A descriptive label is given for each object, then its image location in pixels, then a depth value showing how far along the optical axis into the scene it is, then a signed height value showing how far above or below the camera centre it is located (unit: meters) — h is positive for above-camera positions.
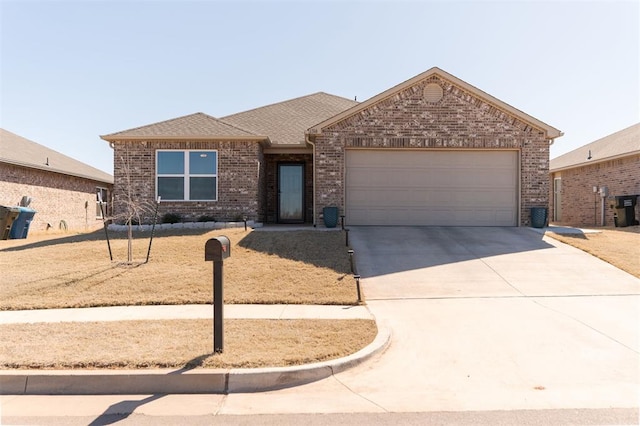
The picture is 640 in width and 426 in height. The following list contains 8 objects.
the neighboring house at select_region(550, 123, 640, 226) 19.02 +1.81
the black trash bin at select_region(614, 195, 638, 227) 18.09 +0.18
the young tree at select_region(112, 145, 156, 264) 14.63 +0.50
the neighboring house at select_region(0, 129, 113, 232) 18.45 +1.34
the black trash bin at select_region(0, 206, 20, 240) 15.72 -0.30
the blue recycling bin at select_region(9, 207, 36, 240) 16.08 -0.49
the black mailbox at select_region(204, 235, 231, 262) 5.17 -0.46
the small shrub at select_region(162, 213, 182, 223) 14.49 -0.21
